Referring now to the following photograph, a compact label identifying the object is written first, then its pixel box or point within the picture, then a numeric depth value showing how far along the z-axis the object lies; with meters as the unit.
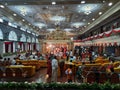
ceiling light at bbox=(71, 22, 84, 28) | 13.29
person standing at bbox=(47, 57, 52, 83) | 6.90
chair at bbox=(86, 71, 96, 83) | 5.48
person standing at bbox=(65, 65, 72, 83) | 5.42
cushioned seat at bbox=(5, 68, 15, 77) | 6.69
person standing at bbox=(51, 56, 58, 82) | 5.77
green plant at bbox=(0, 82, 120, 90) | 3.32
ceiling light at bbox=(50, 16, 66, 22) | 10.86
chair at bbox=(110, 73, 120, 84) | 5.18
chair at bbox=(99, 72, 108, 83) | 5.31
